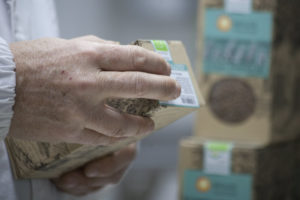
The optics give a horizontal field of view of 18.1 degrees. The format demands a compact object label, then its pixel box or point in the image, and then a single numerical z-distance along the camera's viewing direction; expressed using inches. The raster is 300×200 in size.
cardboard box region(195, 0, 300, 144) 54.5
